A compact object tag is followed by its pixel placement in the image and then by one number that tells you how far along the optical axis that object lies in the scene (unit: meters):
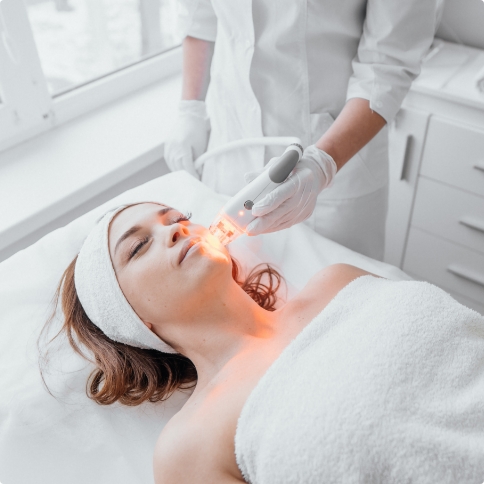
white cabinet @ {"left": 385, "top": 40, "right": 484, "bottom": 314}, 2.01
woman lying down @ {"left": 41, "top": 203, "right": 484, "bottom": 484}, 0.95
